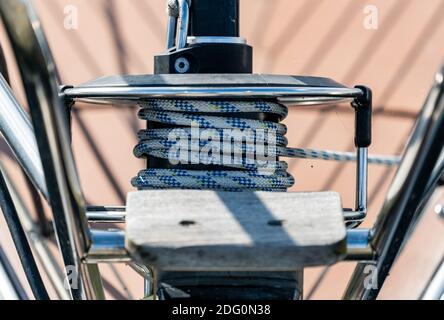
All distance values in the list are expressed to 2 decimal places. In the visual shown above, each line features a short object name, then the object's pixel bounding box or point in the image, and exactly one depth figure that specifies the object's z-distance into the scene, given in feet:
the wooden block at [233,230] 5.74
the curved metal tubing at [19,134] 6.10
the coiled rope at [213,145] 6.18
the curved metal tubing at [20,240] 6.41
